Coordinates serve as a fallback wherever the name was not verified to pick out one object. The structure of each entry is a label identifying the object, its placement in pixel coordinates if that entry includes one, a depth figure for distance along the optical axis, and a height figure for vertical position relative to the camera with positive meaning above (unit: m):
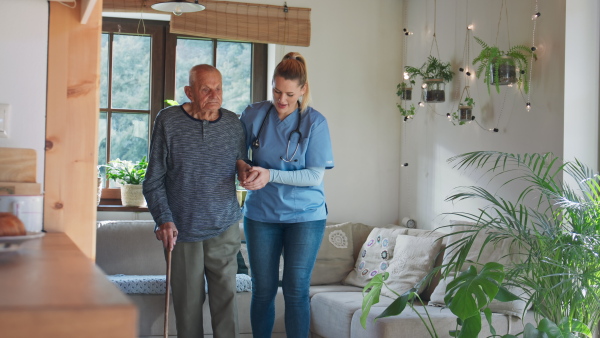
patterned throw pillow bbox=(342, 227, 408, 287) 4.41 -0.49
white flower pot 4.83 -0.19
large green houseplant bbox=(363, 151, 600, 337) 2.79 -0.35
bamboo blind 4.72 +0.92
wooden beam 1.69 +0.09
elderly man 2.77 -0.09
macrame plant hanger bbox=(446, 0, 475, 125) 4.29 +0.44
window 5.07 +0.58
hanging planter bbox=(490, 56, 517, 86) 3.80 +0.50
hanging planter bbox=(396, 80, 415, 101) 4.96 +0.51
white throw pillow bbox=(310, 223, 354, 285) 4.53 -0.52
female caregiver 2.90 -0.11
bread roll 1.14 -0.10
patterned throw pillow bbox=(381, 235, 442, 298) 4.02 -0.48
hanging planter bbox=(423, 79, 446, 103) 4.52 +0.47
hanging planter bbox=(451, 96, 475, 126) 4.28 +0.34
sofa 3.47 -0.59
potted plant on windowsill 4.84 -0.08
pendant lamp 3.86 +0.79
